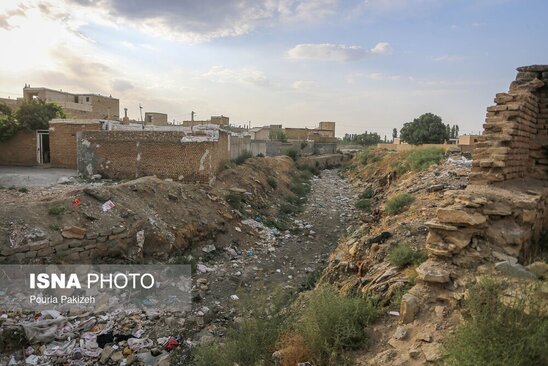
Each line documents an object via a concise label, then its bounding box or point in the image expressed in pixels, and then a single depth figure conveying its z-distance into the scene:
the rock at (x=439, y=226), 3.87
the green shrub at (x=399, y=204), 8.85
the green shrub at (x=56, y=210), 7.39
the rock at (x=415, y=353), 2.97
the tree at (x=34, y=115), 16.09
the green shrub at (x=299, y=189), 17.69
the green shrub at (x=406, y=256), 4.66
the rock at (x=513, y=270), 3.25
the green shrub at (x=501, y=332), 2.38
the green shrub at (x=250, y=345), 3.87
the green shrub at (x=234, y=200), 11.62
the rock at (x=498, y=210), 4.08
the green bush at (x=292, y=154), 27.85
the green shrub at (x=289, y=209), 13.56
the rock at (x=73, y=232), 7.12
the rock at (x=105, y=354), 4.85
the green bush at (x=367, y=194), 17.37
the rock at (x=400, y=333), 3.26
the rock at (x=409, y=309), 3.42
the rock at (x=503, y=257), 3.61
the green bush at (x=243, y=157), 17.12
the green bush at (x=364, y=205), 14.52
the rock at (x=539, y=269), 3.32
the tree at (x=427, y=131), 37.06
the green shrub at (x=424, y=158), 16.39
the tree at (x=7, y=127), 15.46
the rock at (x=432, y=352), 2.81
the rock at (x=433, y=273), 3.55
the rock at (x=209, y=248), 8.85
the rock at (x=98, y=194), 8.36
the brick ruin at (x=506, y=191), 3.86
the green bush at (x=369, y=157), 26.95
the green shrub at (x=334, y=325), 3.39
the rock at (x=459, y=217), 3.85
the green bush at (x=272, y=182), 16.12
